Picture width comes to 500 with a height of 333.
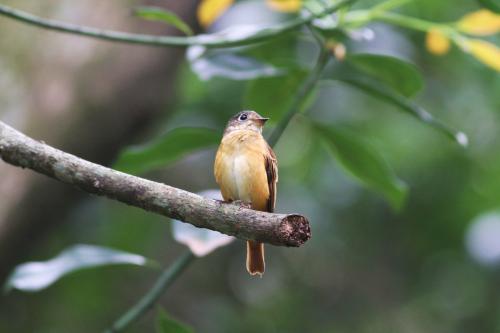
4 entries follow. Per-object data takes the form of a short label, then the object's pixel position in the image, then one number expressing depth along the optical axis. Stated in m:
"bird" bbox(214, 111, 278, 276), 5.86
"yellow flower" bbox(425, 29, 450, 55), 7.04
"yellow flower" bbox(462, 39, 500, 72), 6.41
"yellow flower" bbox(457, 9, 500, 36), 6.61
